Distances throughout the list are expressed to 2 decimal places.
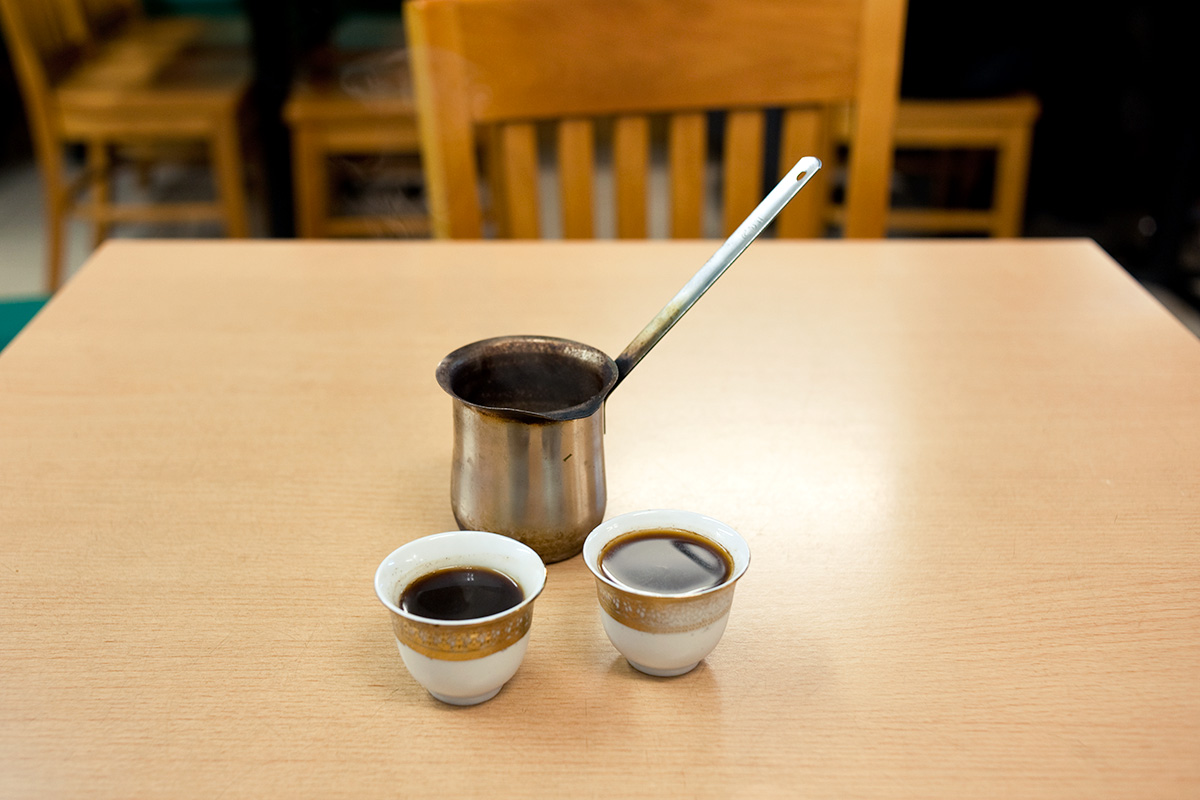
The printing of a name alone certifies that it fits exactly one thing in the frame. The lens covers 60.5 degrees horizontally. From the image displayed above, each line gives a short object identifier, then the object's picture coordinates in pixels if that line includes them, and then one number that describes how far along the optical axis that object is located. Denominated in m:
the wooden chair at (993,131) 2.18
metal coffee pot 0.55
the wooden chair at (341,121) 2.32
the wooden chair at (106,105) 2.35
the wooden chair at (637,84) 1.10
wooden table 0.47
